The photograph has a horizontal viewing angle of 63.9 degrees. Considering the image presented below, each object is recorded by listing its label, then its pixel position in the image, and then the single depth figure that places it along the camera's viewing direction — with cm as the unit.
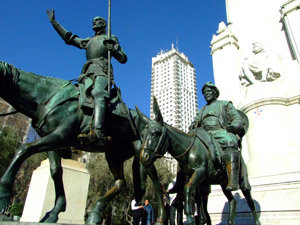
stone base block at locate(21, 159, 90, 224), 639
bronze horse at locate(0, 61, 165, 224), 383
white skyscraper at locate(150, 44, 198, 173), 11681
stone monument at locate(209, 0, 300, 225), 745
